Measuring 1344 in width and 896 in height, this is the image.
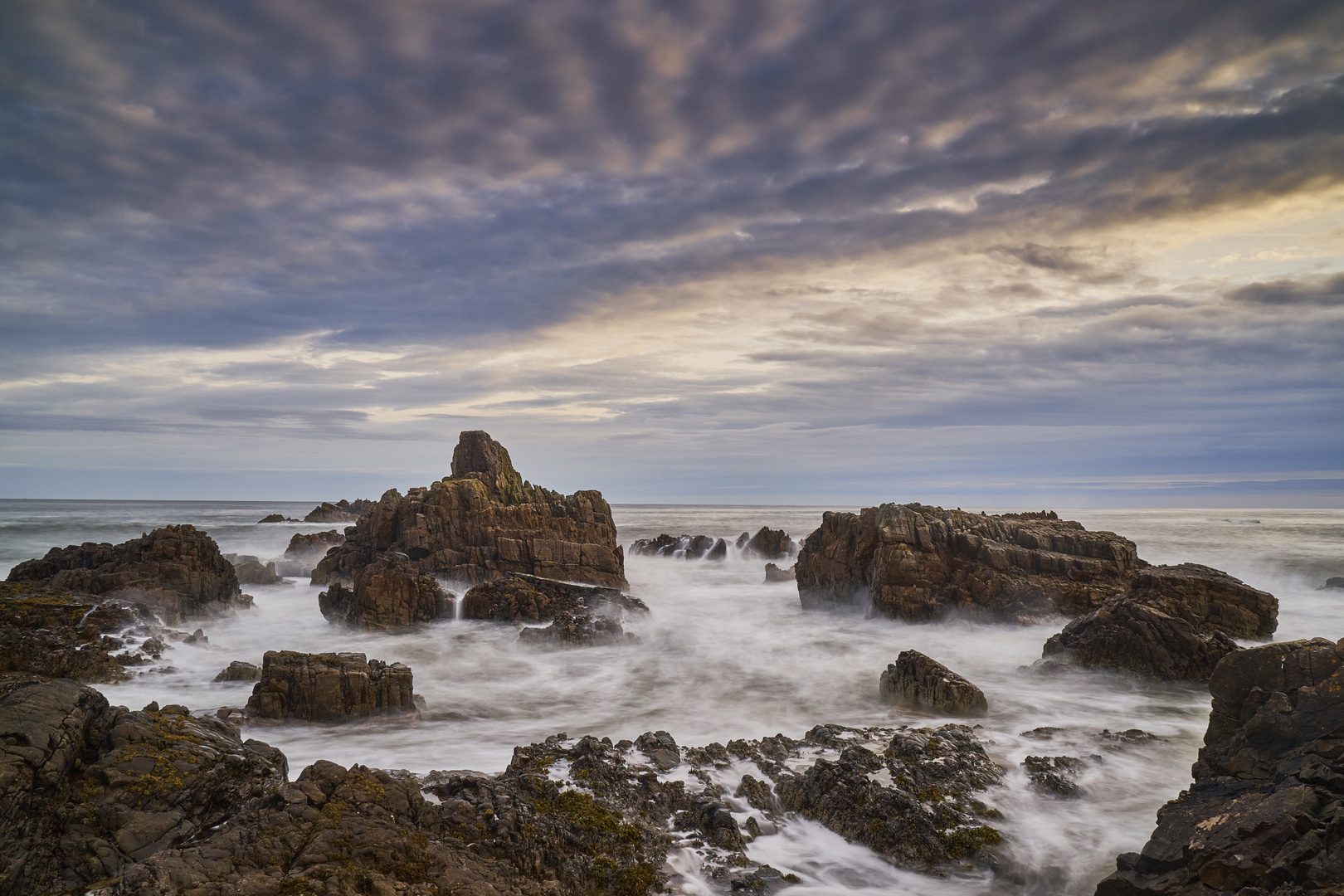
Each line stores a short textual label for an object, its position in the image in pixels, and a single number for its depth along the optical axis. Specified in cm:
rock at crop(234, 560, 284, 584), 3744
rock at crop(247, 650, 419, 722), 1525
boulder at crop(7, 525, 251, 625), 2386
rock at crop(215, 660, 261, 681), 1866
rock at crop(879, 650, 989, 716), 1620
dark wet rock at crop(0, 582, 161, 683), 1739
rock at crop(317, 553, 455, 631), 2736
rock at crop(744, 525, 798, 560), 5697
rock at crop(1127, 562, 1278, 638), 2159
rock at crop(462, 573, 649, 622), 2903
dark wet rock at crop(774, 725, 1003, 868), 945
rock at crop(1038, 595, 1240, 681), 1870
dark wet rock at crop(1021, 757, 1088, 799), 1131
